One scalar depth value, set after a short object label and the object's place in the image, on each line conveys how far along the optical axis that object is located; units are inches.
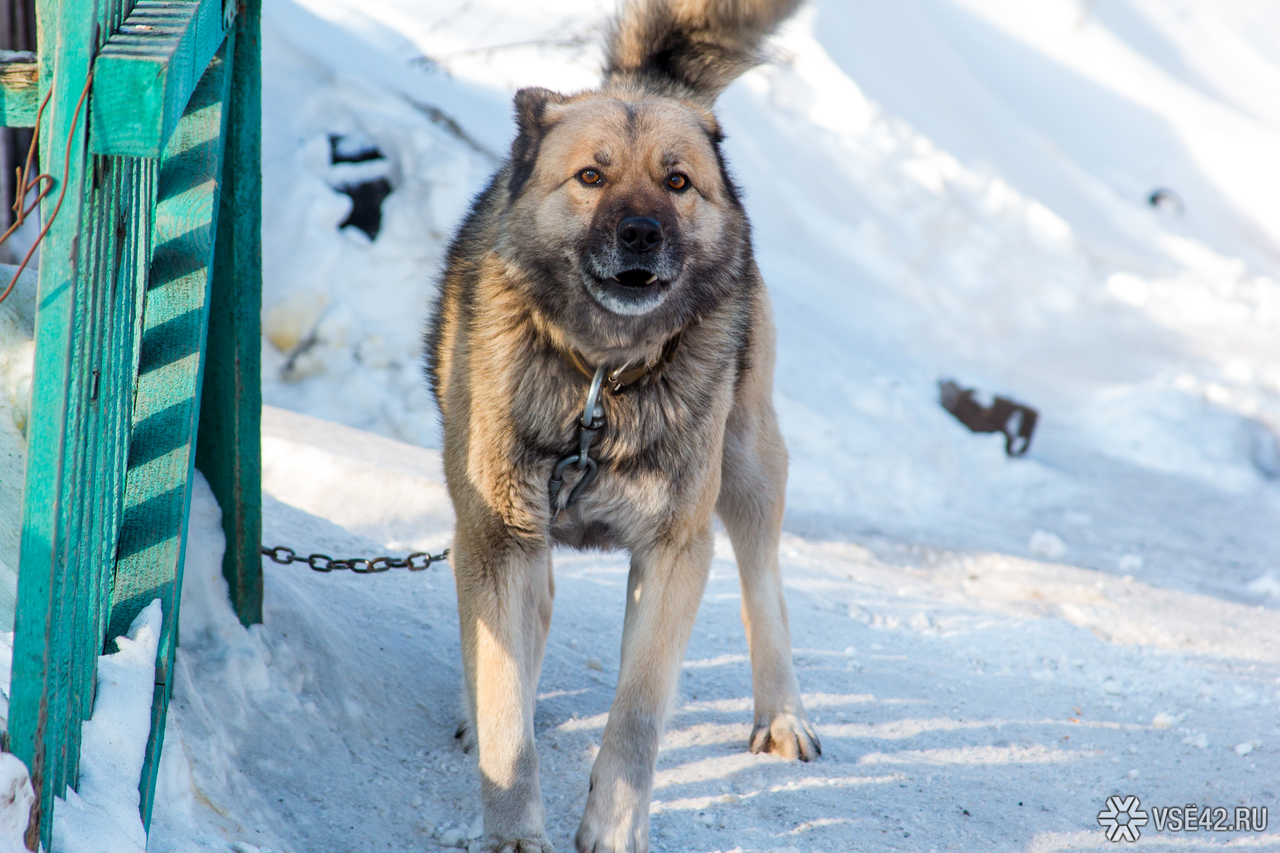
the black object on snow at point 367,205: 528.4
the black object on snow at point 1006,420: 603.1
